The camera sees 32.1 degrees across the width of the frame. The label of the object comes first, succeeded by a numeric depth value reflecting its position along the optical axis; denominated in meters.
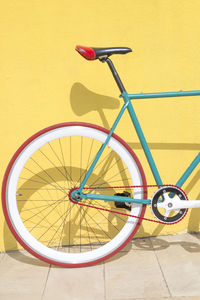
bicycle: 1.99
